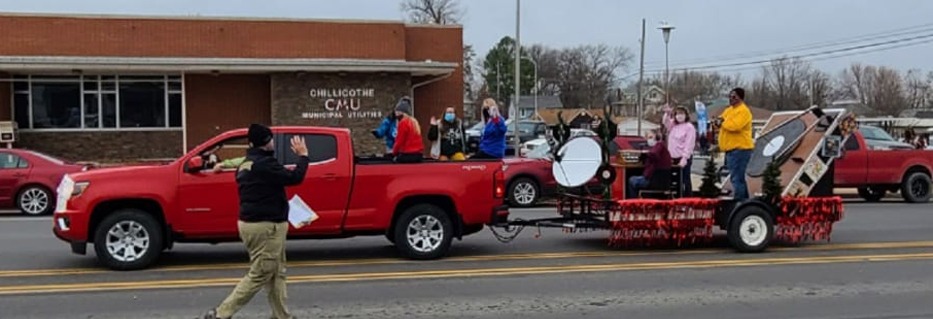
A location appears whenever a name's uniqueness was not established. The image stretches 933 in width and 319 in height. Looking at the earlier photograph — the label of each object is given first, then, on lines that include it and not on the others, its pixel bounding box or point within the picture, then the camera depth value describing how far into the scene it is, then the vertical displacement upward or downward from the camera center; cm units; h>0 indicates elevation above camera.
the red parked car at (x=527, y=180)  1889 -68
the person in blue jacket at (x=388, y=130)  1627 +28
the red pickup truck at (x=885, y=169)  1983 -53
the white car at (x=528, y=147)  3432 -4
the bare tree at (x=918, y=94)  11250 +601
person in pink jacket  1222 +4
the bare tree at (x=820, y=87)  9861 +629
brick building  3045 +200
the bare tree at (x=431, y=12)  8127 +1163
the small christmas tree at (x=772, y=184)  1174 -48
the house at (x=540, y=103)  10681 +490
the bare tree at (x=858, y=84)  11381 +728
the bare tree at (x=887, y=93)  10984 +604
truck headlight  1004 -44
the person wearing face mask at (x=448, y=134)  1664 +22
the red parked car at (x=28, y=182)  1759 -63
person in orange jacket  1145 +7
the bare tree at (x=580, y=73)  11700 +896
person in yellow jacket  1188 +6
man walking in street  711 -54
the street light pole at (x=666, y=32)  4016 +485
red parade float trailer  1155 -71
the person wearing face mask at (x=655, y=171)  1199 -32
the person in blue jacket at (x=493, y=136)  1400 +15
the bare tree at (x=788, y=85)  10344 +668
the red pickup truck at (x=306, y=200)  1005 -59
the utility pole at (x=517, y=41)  3170 +349
